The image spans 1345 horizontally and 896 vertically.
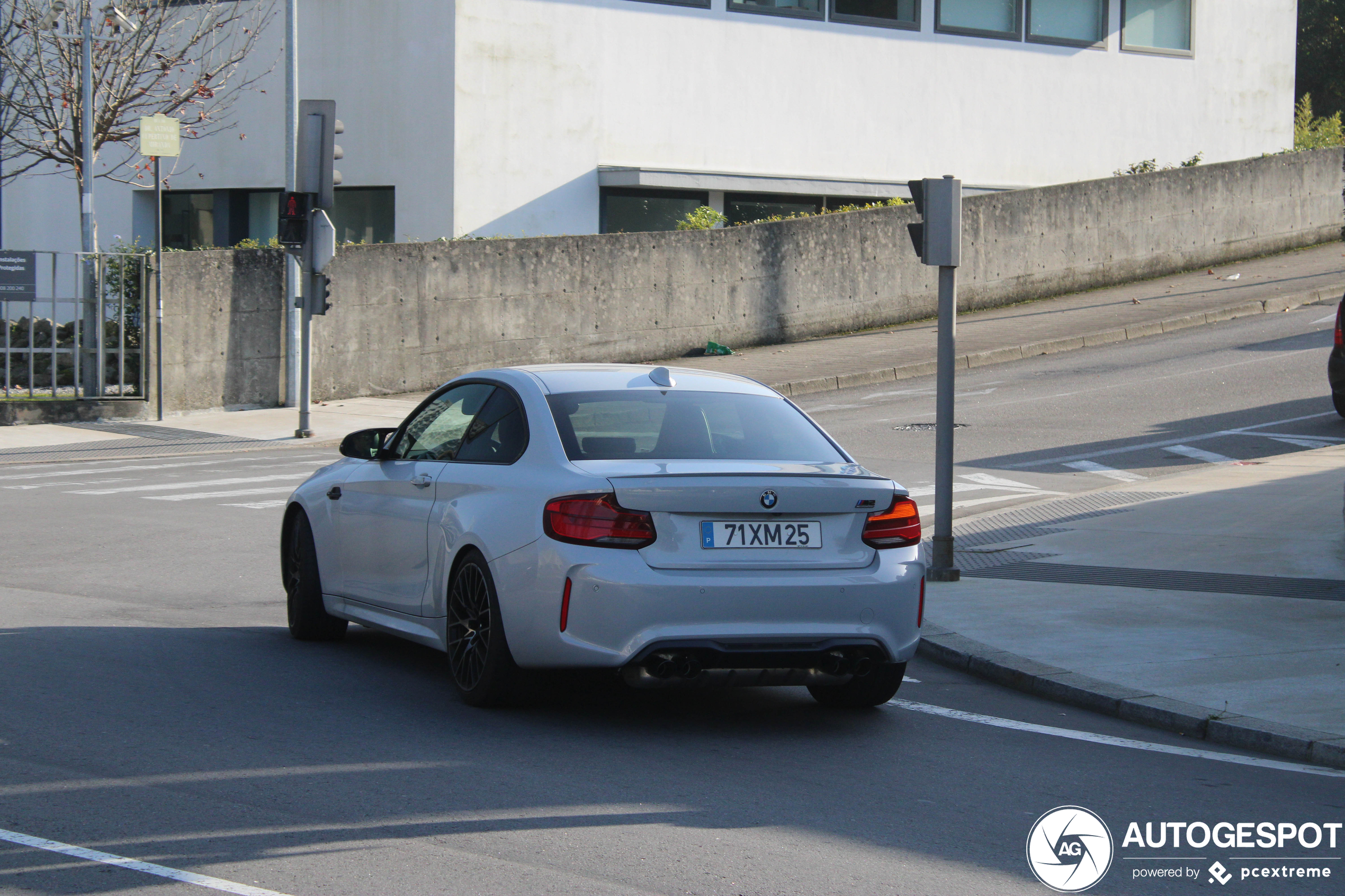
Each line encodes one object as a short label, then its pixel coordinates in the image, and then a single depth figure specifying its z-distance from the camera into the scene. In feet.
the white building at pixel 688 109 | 95.30
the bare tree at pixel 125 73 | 88.33
